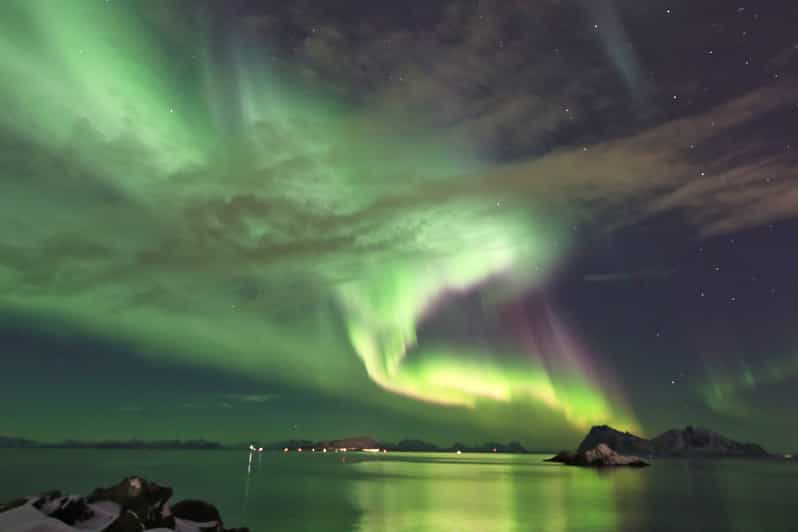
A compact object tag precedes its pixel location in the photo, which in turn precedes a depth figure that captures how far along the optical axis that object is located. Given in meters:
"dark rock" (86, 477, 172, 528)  26.38
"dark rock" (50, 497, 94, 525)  23.16
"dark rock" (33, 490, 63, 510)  23.76
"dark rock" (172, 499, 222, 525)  30.02
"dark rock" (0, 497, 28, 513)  23.77
